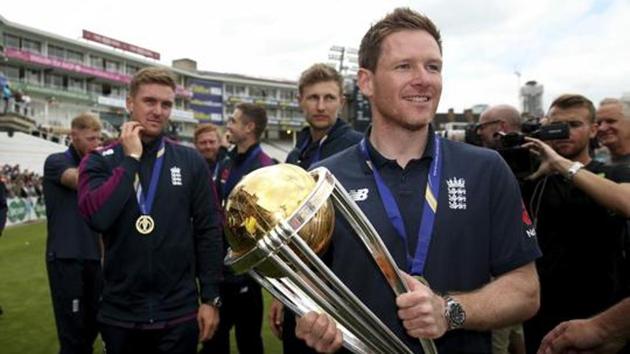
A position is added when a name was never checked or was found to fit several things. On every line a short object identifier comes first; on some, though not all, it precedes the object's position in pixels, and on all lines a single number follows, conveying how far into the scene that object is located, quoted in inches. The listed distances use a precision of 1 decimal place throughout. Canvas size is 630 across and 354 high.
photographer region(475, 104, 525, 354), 168.1
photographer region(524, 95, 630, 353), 120.5
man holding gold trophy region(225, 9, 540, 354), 52.9
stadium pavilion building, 1978.3
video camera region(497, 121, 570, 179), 131.8
